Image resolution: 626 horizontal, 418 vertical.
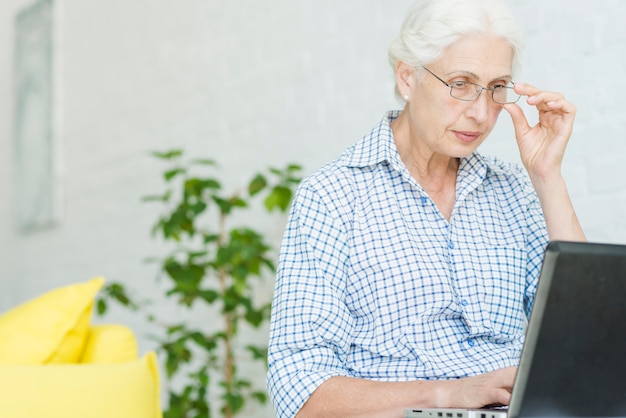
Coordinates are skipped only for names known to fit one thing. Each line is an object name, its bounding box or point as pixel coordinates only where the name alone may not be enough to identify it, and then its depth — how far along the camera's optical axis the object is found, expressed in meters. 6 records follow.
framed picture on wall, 4.74
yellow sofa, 1.96
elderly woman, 1.67
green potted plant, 2.83
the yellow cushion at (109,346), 2.21
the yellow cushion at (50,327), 2.10
